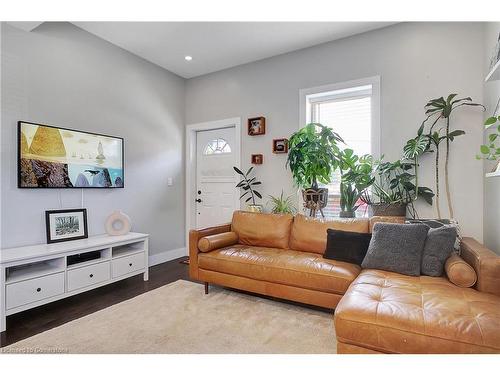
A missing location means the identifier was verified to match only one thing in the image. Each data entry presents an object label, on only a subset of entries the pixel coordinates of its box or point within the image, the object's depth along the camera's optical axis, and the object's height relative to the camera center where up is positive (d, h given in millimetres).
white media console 2139 -809
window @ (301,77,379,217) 3100 +851
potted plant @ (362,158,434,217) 2699 -86
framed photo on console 2723 -445
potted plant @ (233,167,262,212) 3785 -38
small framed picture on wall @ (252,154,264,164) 3807 +328
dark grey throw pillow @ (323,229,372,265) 2316 -560
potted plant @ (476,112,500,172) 1562 +260
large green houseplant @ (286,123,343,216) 2998 +254
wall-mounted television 2590 +260
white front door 4156 +86
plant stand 3105 -192
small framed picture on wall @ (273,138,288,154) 3590 +493
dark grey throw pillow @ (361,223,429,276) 2012 -510
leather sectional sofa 1305 -682
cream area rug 1816 -1114
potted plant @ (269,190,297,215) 3480 -299
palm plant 2541 +701
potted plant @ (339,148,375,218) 2848 +26
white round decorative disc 3184 -500
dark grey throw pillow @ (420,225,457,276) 1961 -500
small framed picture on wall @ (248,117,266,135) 3758 +799
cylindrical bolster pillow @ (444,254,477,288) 1745 -597
